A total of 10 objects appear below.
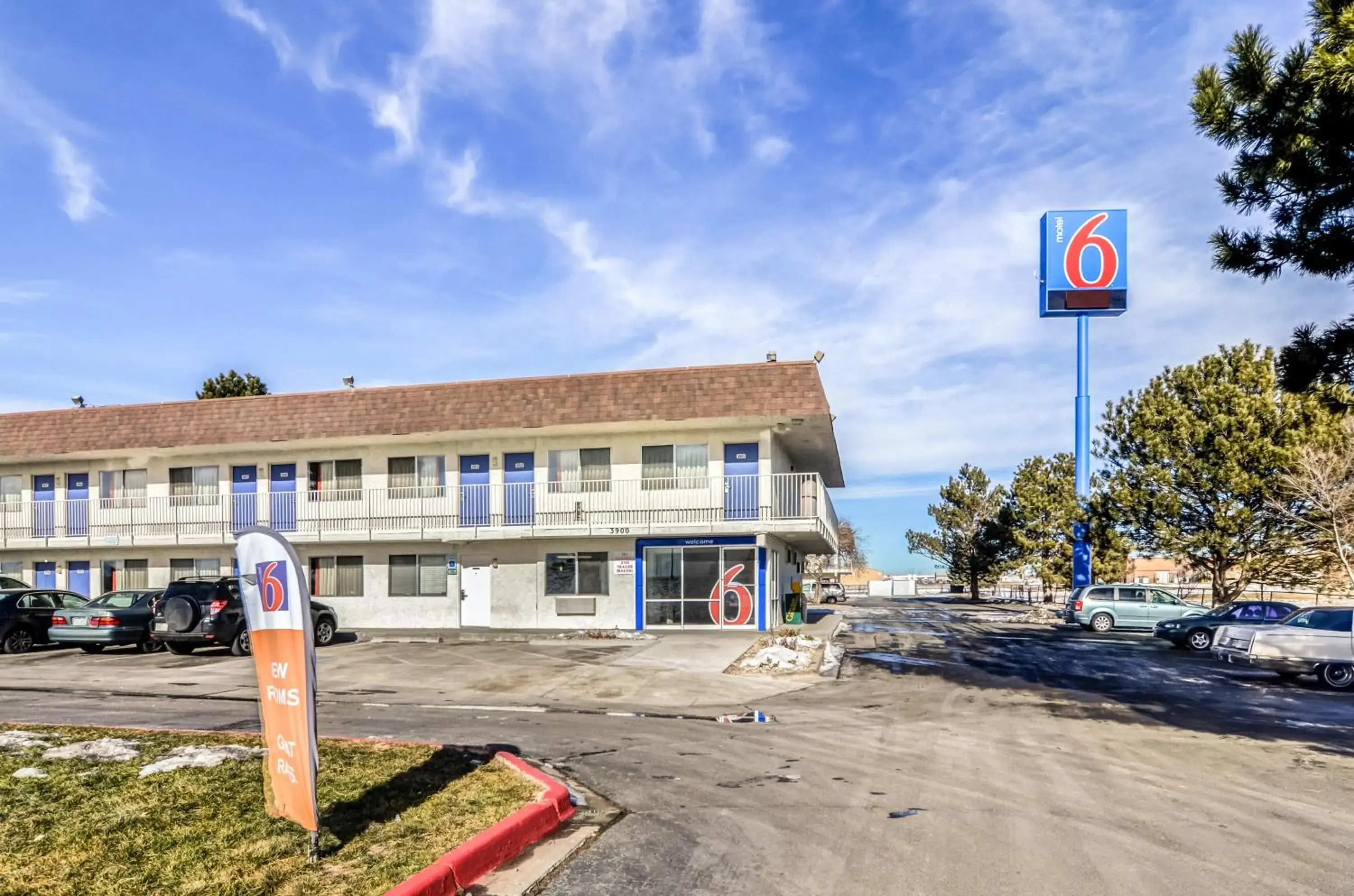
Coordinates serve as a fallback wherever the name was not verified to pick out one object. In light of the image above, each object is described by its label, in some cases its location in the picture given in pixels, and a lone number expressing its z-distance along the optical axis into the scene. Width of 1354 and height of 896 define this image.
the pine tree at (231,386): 50.31
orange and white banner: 5.57
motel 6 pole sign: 41.91
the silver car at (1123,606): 29.12
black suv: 20.00
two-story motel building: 24.81
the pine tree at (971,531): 59.38
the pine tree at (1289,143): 9.04
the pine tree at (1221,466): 31.78
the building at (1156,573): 83.88
